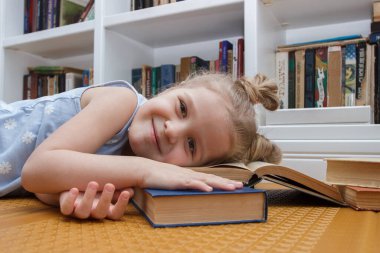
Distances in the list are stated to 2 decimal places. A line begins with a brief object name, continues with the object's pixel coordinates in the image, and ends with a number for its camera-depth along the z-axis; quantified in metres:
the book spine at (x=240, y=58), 1.53
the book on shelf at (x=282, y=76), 1.49
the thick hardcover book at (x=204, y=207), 0.49
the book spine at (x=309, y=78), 1.45
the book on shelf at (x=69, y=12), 1.98
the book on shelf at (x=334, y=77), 1.40
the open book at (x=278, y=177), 0.64
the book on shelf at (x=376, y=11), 1.36
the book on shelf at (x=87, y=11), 1.85
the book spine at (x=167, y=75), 1.73
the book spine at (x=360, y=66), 1.37
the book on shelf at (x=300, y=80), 1.46
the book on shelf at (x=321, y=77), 1.43
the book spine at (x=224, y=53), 1.59
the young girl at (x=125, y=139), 0.57
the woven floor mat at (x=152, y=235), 0.39
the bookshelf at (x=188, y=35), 1.34
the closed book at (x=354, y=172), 0.67
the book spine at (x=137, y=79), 1.79
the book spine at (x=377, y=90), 1.33
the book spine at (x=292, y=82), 1.48
